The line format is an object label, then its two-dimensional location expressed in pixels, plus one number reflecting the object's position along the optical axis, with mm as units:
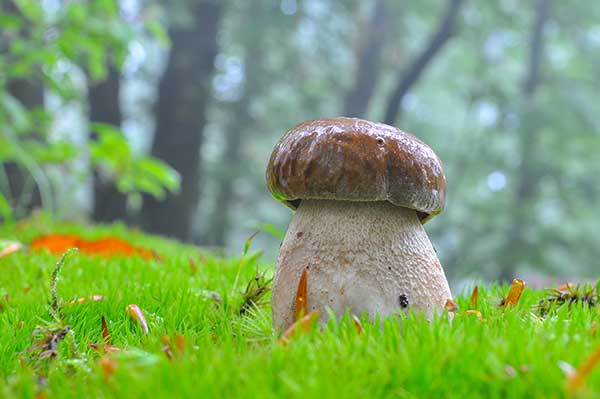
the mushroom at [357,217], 406
